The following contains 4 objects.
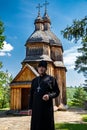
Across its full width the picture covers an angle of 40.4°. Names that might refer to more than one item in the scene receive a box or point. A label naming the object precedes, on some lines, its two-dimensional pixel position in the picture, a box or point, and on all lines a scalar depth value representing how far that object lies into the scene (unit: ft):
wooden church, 35.01
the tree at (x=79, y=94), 105.57
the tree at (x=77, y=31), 19.23
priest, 9.21
